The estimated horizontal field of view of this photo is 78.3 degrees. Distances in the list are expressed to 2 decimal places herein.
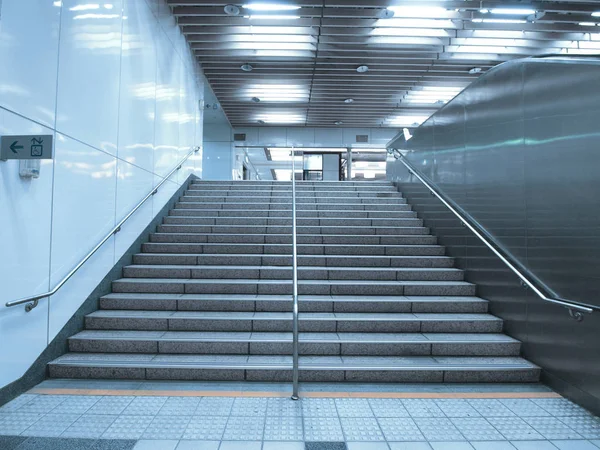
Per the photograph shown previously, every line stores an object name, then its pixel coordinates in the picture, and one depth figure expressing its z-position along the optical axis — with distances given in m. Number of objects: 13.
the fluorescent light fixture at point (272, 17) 6.28
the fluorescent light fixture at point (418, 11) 6.06
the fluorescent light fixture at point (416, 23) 6.50
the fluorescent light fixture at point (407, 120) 12.32
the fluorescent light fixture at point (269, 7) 5.97
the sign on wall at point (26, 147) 2.59
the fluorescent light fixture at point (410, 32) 6.83
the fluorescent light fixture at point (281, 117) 12.14
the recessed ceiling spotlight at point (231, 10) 5.97
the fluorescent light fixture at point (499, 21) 6.33
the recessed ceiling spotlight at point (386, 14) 6.09
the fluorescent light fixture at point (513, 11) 5.97
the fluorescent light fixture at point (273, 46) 7.31
